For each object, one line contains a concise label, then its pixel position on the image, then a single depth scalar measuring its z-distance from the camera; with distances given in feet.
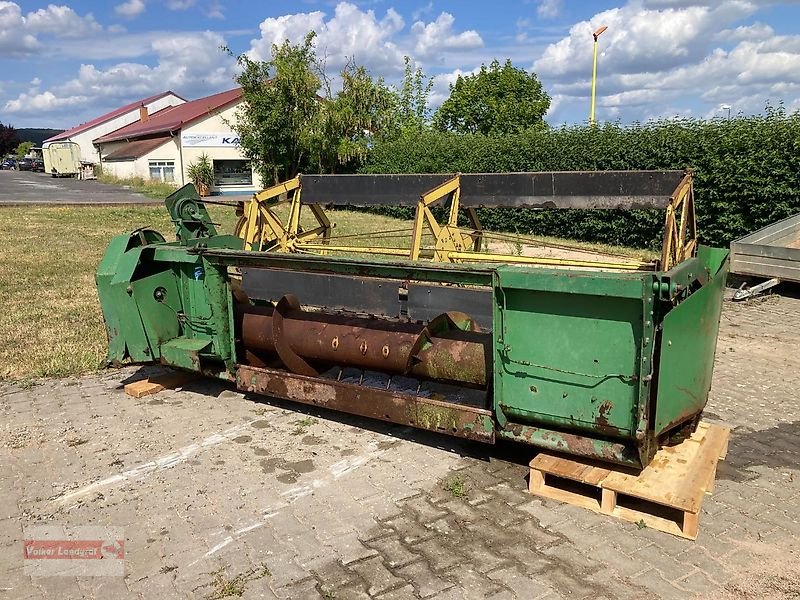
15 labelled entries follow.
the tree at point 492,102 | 125.39
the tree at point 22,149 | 243.19
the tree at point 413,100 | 102.22
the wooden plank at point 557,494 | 10.82
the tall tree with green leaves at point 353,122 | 75.87
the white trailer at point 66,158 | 143.23
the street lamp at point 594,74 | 58.56
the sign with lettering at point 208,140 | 96.32
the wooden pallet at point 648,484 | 10.07
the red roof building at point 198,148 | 95.14
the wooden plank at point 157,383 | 16.36
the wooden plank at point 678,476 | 10.05
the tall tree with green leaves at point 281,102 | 73.82
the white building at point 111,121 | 152.25
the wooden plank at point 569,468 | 10.71
